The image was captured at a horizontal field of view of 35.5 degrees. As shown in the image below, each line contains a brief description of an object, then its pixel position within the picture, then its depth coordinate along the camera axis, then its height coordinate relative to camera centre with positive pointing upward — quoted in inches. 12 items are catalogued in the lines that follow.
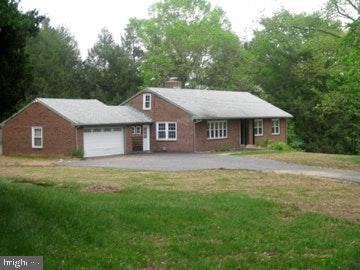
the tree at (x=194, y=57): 2610.7 +390.4
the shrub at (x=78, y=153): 1443.2 -30.7
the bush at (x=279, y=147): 1785.2 -29.2
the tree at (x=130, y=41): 3022.4 +536.8
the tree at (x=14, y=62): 499.8 +73.8
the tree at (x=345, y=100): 1108.0 +95.9
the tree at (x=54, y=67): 2301.9 +321.5
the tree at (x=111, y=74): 2461.9 +293.1
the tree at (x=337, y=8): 1307.6 +305.4
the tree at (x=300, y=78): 2113.7 +240.8
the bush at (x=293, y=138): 2164.1 -2.0
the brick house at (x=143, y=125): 1485.0 +44.6
